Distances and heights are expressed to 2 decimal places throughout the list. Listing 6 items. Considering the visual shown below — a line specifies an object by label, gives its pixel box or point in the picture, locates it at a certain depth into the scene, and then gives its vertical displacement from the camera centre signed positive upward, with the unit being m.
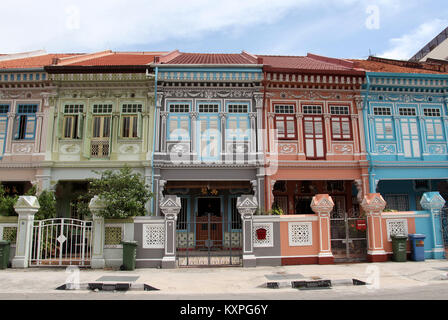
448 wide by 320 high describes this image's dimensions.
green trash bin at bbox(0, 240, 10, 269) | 10.58 -0.82
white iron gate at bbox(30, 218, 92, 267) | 10.73 -0.57
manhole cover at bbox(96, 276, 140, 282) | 8.72 -1.31
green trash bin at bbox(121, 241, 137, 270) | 10.41 -0.87
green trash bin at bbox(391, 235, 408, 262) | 11.53 -0.77
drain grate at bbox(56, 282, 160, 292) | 8.10 -1.37
